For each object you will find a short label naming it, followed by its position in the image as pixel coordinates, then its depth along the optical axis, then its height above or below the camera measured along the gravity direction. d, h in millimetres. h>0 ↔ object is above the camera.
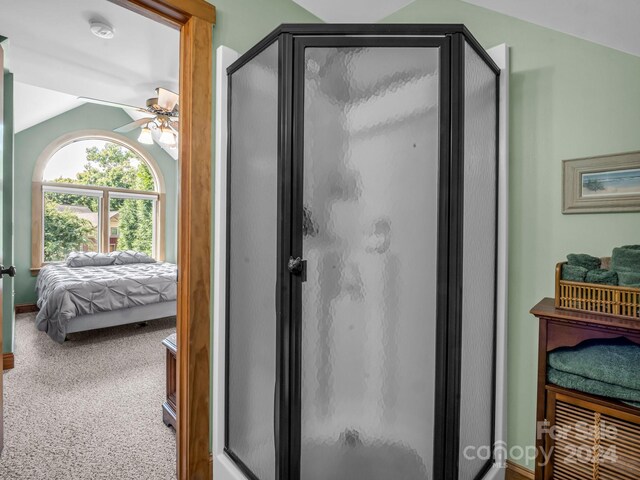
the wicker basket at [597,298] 1075 -205
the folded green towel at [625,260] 1112 -76
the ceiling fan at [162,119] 3043 +1180
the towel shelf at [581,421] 1074 -619
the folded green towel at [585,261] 1219 -88
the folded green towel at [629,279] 1095 -137
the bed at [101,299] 3371 -709
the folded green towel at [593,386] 1059 -494
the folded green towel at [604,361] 1059 -411
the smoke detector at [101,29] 2070 +1279
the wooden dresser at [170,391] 1986 -952
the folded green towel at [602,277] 1139 -136
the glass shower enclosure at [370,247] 1094 -42
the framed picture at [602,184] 1232 +202
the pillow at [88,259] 5016 -406
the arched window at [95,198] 5180 +581
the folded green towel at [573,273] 1184 -129
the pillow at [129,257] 5340 -390
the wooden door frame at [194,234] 1423 -2
